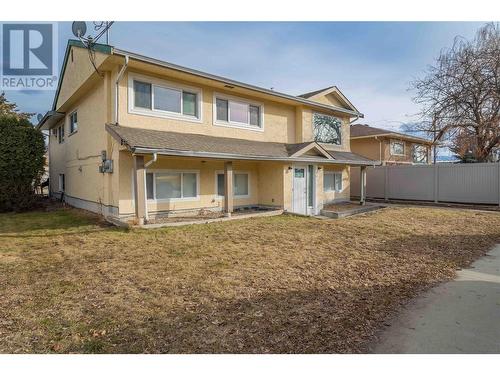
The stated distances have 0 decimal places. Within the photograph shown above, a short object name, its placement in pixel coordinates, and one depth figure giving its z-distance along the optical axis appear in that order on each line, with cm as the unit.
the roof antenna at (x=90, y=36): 986
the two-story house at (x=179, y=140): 1027
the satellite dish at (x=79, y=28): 1039
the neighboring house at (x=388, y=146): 2511
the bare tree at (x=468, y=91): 1664
